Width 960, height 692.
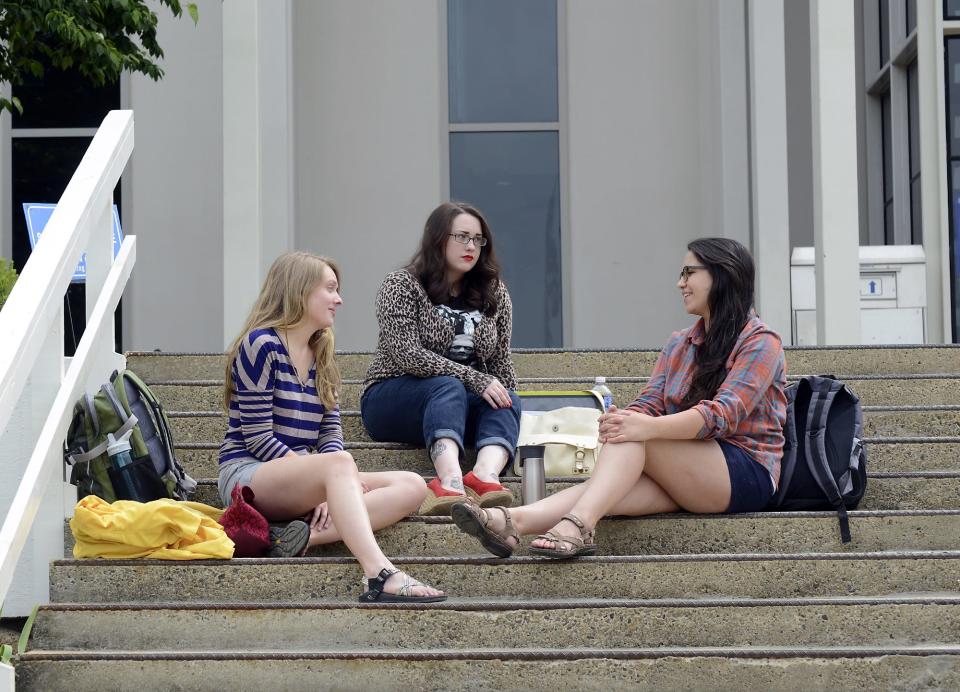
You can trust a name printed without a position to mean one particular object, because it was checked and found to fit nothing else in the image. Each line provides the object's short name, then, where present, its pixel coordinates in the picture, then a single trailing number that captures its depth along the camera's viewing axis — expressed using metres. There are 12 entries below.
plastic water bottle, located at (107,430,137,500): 9.35
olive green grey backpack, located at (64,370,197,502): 9.37
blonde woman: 8.85
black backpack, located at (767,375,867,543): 9.47
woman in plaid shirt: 8.86
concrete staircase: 7.75
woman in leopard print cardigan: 10.41
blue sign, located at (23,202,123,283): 14.30
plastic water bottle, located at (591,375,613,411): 11.45
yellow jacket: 8.77
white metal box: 18.61
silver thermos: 9.71
